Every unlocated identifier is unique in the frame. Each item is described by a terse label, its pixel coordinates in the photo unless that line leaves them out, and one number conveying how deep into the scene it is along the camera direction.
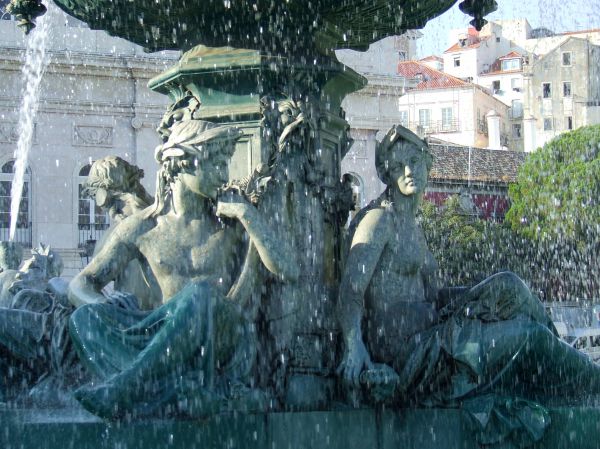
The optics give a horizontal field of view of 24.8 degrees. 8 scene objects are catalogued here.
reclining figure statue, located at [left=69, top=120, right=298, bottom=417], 5.09
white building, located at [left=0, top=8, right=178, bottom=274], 33.09
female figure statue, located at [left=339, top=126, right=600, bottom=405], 5.71
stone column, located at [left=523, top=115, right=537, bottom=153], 72.88
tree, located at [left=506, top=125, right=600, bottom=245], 41.75
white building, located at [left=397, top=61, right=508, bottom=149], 73.81
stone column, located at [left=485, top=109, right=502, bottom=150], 73.56
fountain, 5.15
